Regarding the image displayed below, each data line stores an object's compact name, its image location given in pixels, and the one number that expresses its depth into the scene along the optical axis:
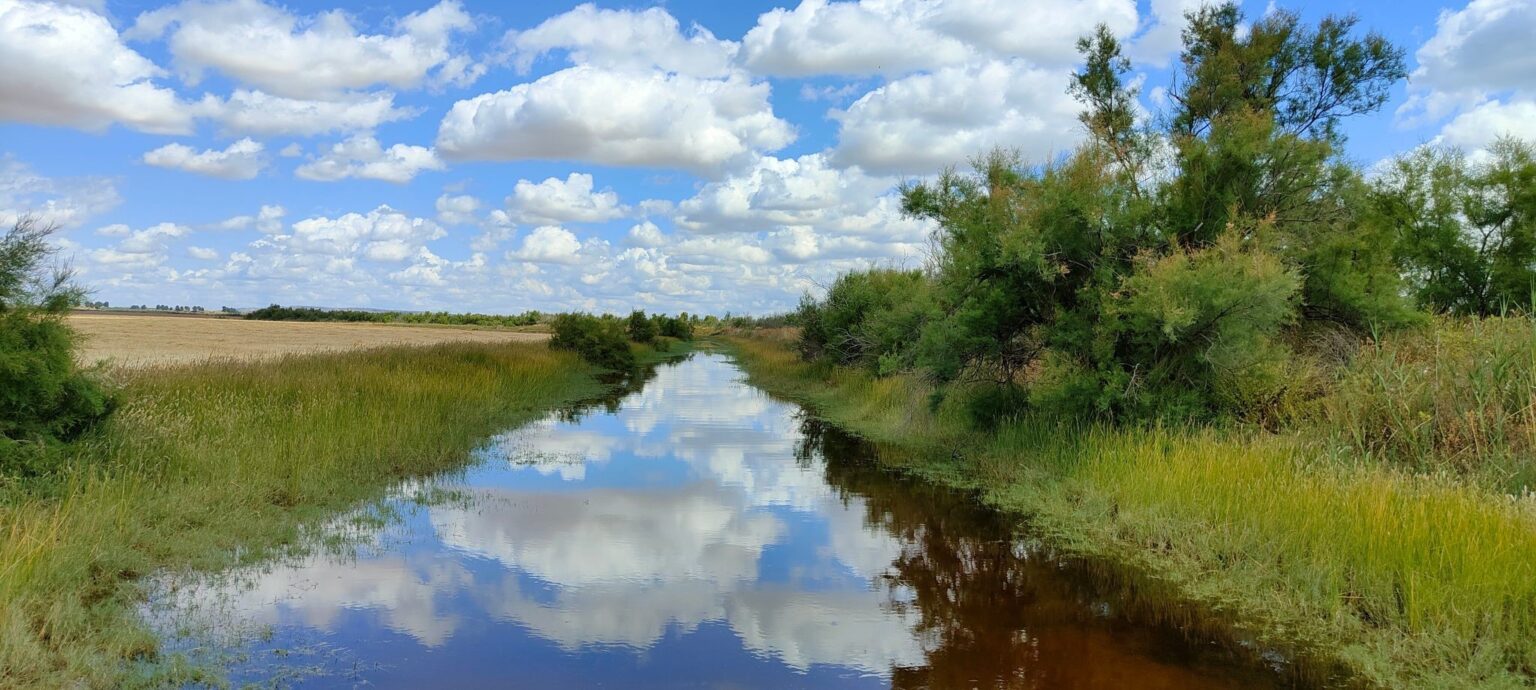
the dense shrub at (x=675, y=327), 92.81
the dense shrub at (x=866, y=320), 18.58
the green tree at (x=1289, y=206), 13.12
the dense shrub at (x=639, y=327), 68.31
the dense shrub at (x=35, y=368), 8.02
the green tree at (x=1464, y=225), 19.16
